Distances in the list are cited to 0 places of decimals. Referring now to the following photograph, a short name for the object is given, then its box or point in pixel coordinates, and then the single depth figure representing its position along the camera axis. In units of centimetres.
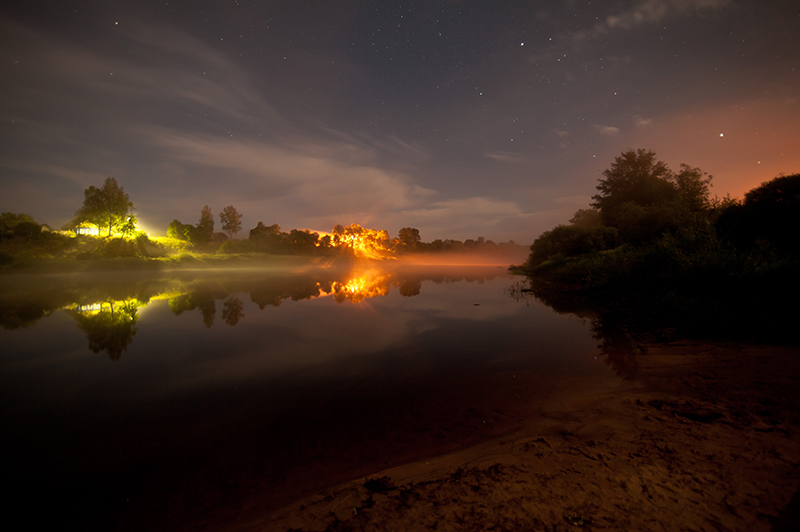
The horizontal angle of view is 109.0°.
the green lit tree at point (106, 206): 4344
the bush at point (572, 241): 2695
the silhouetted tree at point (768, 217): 1160
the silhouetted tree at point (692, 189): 2869
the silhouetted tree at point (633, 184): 3300
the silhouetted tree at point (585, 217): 5133
